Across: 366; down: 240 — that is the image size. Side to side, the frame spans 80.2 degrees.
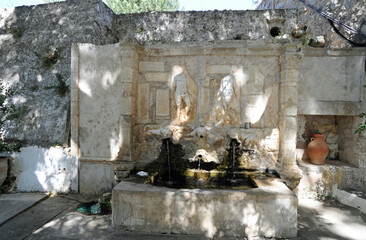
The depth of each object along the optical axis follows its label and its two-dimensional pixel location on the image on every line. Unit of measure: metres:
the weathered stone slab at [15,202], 3.71
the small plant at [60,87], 5.56
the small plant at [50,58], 6.23
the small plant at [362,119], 3.71
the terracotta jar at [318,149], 4.57
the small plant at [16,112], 4.69
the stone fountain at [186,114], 3.90
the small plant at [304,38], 5.97
